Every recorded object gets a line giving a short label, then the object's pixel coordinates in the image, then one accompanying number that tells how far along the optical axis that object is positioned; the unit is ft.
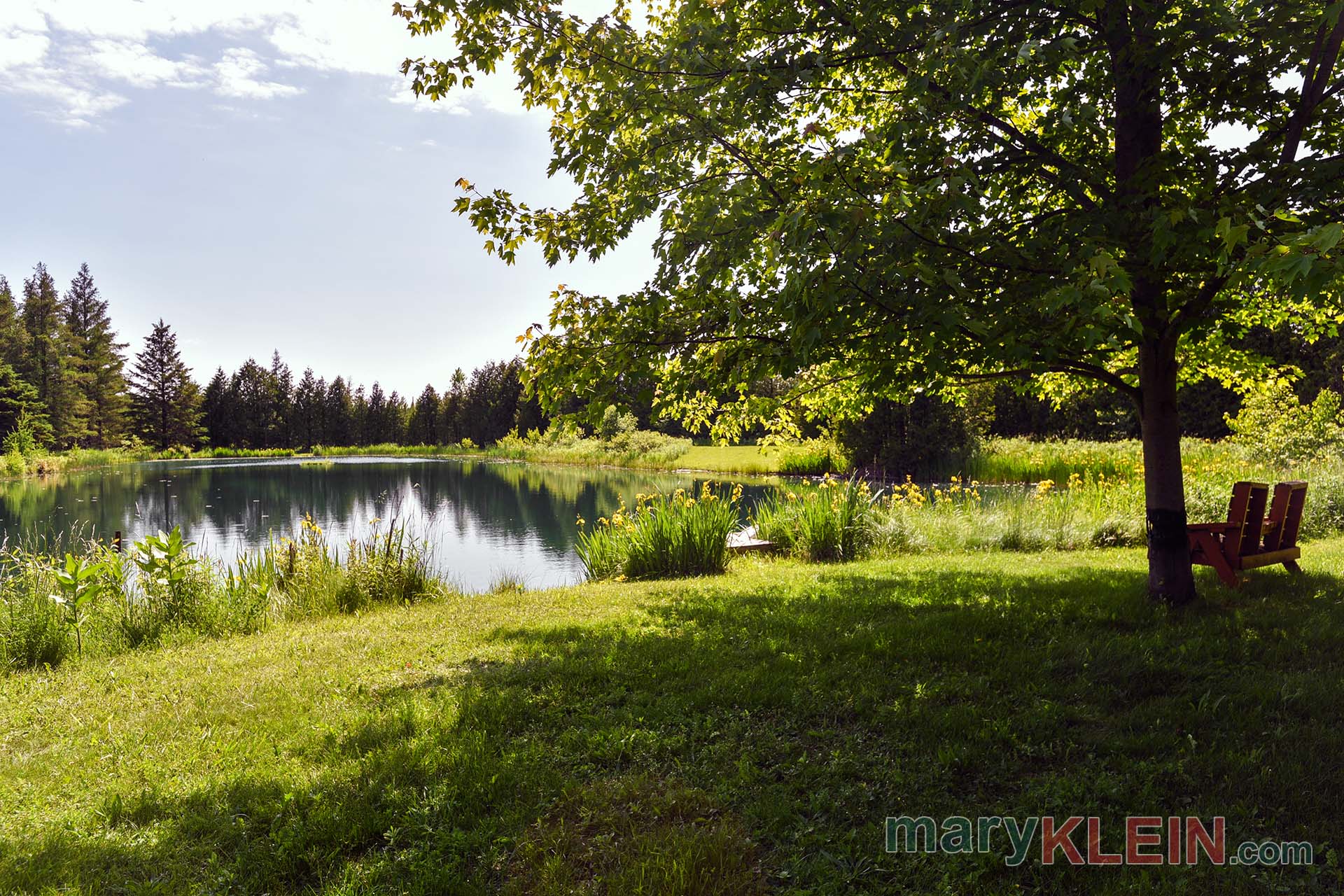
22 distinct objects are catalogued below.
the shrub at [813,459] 82.99
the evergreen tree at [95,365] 153.38
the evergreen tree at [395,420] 220.43
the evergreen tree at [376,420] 218.18
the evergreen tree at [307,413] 206.39
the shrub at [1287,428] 48.70
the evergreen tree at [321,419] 208.23
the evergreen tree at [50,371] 139.74
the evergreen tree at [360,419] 215.31
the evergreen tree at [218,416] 194.70
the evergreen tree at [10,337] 140.36
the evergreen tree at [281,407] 201.52
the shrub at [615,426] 137.21
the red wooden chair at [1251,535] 18.65
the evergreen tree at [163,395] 174.29
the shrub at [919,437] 72.49
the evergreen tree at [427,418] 219.41
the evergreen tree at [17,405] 127.95
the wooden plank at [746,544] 33.27
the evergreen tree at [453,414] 213.46
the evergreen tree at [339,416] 210.59
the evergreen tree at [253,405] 196.44
